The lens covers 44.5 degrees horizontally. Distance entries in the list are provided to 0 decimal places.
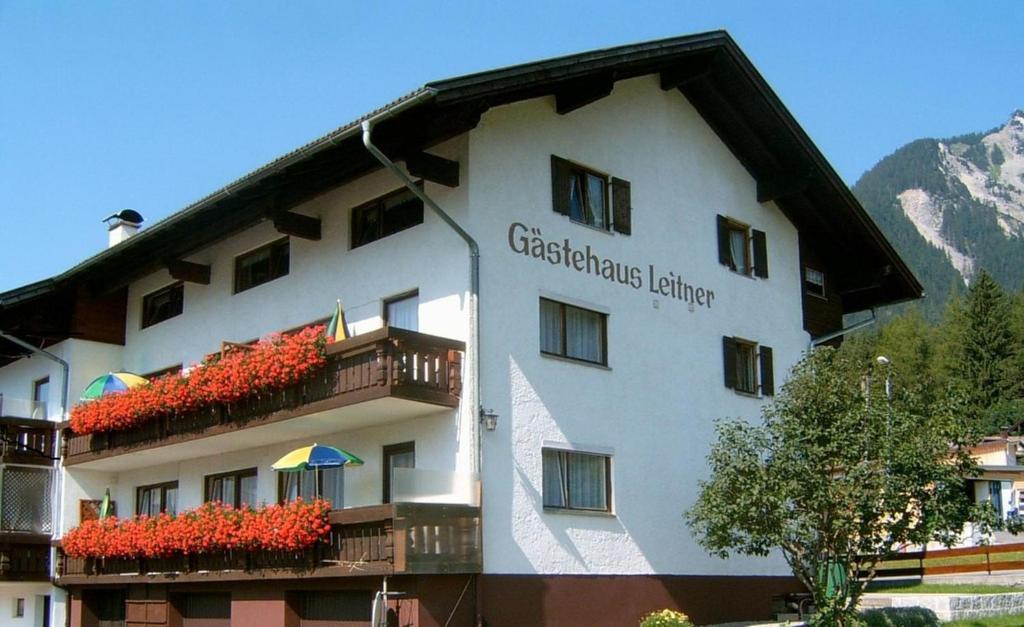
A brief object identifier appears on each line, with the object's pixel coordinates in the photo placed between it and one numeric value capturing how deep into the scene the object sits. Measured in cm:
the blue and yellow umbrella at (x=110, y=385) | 2503
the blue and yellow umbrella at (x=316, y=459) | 1909
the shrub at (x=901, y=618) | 2086
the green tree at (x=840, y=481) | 1916
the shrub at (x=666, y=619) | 1952
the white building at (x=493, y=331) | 1886
